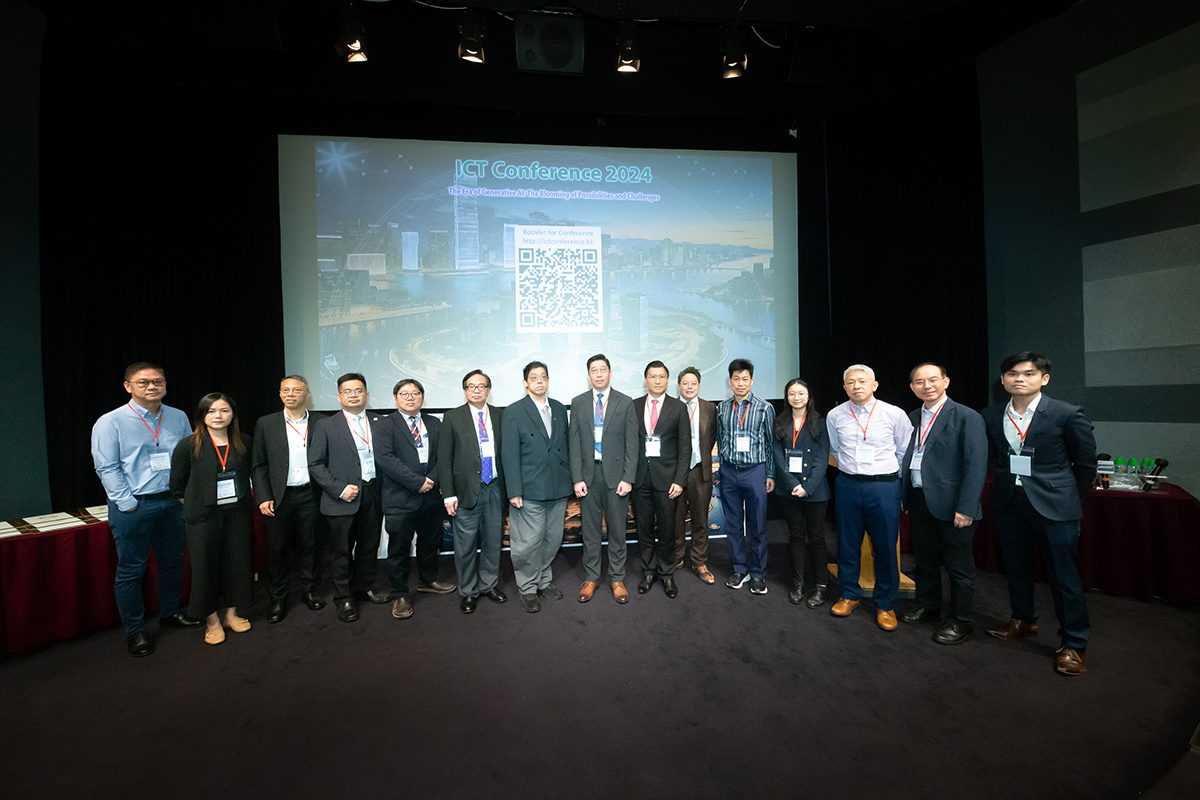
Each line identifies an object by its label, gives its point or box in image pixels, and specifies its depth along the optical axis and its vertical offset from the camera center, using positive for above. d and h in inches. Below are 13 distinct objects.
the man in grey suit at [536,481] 128.4 -24.1
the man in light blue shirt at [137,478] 104.9 -17.2
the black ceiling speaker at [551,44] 151.1 +117.3
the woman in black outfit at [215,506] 106.7 -24.5
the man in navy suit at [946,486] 101.7 -22.6
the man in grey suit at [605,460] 131.7 -18.7
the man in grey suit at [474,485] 126.5 -24.4
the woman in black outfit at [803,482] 125.3 -24.8
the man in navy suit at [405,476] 124.1 -21.0
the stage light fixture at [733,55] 153.7 +113.8
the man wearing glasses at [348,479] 121.1 -21.1
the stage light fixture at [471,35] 145.1 +115.5
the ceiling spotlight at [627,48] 151.4 +114.8
